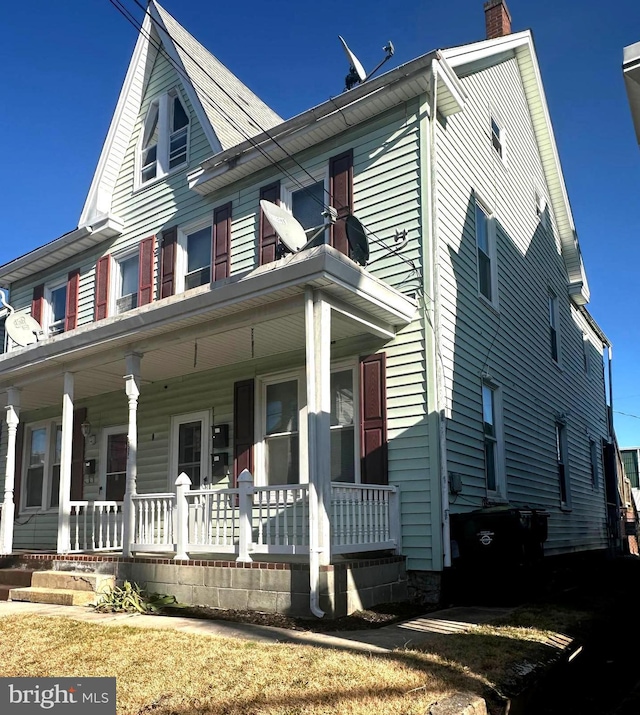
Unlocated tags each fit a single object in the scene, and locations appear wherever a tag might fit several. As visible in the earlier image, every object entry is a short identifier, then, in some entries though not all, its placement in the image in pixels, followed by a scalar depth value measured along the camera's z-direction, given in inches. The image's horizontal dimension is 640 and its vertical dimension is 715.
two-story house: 317.1
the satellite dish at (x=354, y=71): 401.7
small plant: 309.9
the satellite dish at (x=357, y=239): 358.3
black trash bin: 321.4
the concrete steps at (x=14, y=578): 373.4
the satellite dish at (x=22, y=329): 522.9
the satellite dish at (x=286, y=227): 323.6
